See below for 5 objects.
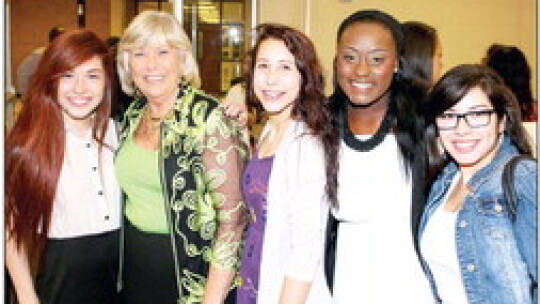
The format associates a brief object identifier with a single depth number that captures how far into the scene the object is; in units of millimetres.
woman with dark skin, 1753
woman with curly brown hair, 1688
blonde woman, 1812
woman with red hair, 1916
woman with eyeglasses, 1387
